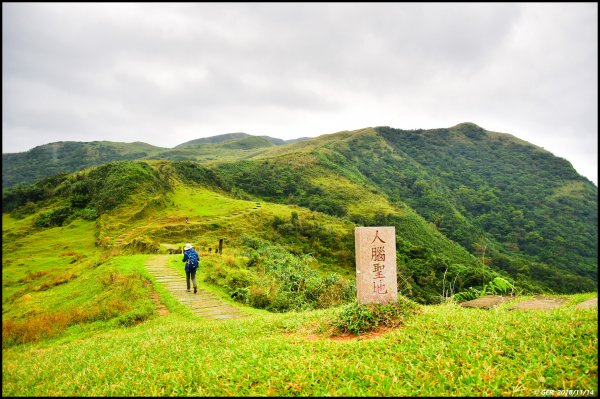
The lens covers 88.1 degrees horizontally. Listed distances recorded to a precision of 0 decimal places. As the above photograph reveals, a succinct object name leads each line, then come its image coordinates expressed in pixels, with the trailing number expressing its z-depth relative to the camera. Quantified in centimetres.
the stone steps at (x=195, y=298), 898
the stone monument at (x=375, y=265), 636
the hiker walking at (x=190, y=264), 1072
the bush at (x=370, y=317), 584
